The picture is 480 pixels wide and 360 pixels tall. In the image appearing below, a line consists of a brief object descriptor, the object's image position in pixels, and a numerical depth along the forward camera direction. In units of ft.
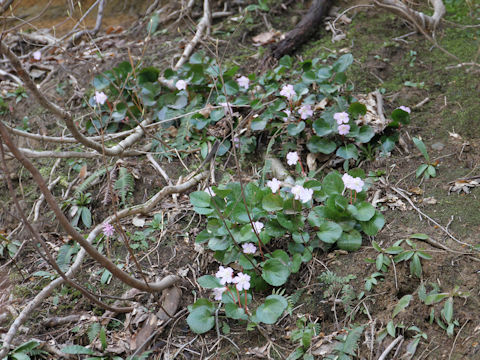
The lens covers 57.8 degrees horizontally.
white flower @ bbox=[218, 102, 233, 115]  11.25
